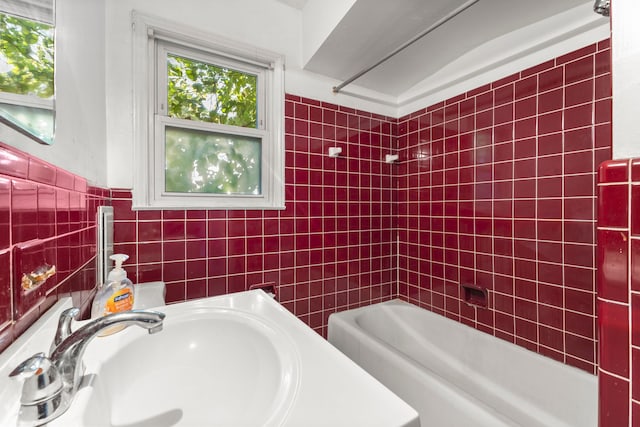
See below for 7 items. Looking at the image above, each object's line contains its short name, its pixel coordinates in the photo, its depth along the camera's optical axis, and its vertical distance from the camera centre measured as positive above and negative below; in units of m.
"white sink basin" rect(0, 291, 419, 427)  0.40 -0.32
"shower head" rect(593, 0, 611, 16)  0.83 +0.65
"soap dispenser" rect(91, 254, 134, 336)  0.71 -0.23
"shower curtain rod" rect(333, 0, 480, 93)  1.03 +0.82
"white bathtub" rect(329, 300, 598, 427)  1.01 -0.79
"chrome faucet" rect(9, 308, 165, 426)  0.33 -0.21
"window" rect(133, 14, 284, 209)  1.29 +0.51
